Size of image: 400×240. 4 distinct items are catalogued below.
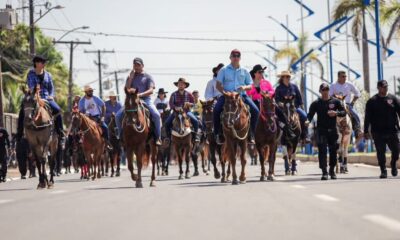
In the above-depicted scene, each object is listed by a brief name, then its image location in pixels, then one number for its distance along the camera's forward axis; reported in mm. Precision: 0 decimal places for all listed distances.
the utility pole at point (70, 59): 70438
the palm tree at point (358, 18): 56278
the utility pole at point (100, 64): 100500
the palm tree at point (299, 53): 82500
